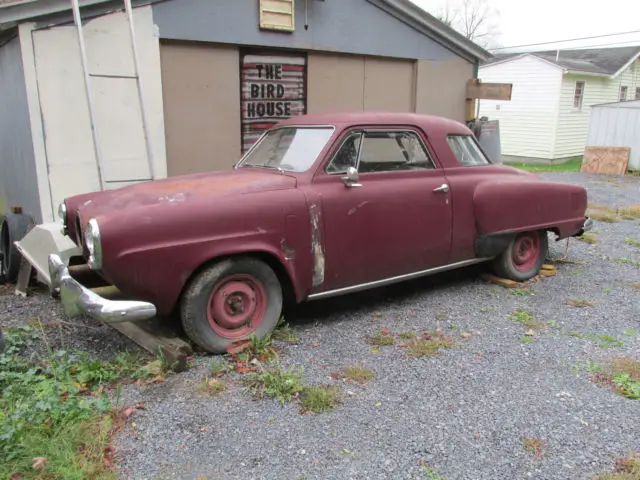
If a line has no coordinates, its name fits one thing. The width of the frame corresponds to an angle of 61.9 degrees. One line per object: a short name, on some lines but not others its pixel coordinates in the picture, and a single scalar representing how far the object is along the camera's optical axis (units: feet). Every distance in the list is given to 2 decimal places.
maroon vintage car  11.27
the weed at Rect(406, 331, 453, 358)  12.66
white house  59.41
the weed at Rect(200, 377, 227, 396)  10.74
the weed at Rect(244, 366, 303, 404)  10.62
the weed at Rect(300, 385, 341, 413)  10.18
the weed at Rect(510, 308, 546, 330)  14.38
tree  152.21
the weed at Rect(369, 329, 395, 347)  13.23
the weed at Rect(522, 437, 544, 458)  8.93
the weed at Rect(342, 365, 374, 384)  11.35
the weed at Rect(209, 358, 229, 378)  11.44
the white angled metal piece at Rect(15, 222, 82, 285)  13.39
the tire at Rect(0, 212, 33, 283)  17.24
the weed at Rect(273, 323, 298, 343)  13.23
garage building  19.17
